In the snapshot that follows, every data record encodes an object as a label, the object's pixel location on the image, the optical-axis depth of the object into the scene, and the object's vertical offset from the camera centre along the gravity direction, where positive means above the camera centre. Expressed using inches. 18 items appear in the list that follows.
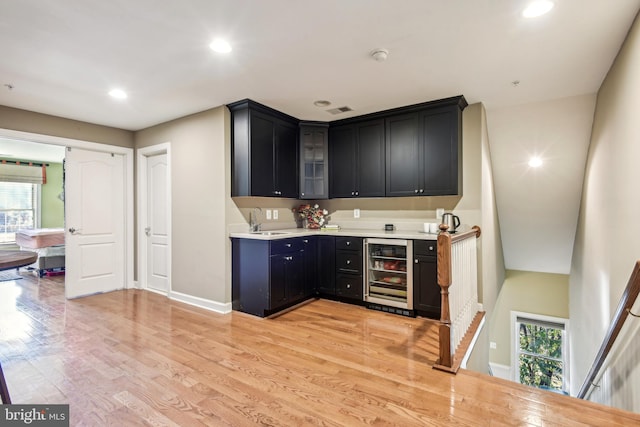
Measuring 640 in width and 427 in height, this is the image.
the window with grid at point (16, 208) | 280.2 +6.6
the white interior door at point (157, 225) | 184.2 -6.7
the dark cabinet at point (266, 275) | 141.2 -29.7
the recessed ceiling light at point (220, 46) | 94.4 +53.2
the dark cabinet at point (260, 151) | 148.3 +32.2
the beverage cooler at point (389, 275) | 144.2 -31.9
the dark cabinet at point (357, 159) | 166.6 +30.3
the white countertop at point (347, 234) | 140.8 -10.6
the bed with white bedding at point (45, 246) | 229.3 -24.1
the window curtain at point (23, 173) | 274.1 +38.9
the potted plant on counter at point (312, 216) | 188.2 -2.0
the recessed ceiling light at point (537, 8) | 78.0 +53.1
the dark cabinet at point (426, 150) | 144.7 +30.8
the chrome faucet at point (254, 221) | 162.2 -4.2
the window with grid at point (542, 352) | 229.3 -113.4
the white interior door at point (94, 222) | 174.6 -4.3
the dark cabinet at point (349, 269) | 157.5 -29.6
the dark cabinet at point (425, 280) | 137.2 -31.0
